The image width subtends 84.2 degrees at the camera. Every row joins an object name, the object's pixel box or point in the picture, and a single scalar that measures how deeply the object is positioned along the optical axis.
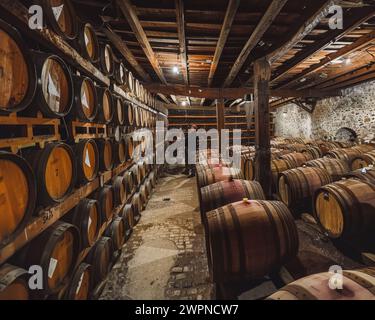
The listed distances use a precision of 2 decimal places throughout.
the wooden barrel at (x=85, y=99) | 2.58
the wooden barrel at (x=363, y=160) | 5.26
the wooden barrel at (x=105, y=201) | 3.23
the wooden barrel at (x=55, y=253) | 1.74
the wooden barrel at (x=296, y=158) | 5.82
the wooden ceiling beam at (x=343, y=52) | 4.56
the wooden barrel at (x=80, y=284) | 2.25
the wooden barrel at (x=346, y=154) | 5.90
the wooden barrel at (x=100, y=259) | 2.93
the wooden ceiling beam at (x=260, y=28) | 2.88
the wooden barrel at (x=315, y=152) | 7.62
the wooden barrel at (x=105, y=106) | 3.29
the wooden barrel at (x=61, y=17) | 1.94
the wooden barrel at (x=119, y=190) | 3.92
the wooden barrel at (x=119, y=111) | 3.99
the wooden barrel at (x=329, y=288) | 1.31
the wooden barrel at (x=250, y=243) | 2.20
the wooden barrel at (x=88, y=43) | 2.75
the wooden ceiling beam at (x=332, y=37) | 3.45
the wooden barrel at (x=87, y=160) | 2.59
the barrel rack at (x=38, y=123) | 1.53
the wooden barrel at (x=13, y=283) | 1.35
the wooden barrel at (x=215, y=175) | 4.41
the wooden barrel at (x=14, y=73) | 1.43
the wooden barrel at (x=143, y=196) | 6.00
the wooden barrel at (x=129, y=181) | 4.52
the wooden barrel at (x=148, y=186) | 6.94
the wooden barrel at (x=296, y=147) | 8.96
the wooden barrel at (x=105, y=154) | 3.38
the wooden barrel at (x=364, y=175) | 3.46
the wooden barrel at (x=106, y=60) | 3.44
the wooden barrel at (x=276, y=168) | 5.36
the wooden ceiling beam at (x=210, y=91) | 7.35
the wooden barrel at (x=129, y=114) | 4.59
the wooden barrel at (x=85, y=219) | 2.54
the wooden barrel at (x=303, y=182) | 4.25
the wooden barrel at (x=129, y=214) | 4.43
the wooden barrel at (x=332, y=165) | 4.96
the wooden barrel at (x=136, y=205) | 5.23
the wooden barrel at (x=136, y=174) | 5.32
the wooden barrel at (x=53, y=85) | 1.78
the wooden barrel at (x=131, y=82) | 5.04
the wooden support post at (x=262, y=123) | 4.75
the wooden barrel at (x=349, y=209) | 2.93
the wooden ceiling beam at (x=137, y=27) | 2.81
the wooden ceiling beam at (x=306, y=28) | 2.91
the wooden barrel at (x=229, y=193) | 3.30
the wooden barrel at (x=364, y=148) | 6.39
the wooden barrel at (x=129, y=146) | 4.62
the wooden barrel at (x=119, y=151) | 3.95
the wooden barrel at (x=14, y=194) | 1.42
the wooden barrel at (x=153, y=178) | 7.92
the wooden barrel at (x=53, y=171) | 1.80
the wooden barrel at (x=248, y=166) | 6.35
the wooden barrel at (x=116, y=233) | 3.70
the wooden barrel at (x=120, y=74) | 4.12
